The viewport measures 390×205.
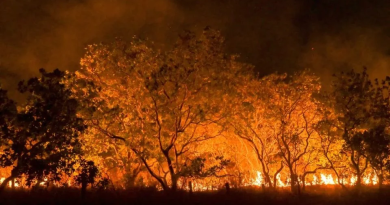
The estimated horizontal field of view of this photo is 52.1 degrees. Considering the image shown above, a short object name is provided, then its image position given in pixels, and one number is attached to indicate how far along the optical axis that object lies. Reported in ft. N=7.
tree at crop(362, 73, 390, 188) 77.92
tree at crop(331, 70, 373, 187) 81.87
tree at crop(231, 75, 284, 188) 88.17
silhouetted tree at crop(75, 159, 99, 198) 55.26
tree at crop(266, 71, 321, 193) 88.17
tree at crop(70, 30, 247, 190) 69.15
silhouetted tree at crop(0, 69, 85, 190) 50.90
